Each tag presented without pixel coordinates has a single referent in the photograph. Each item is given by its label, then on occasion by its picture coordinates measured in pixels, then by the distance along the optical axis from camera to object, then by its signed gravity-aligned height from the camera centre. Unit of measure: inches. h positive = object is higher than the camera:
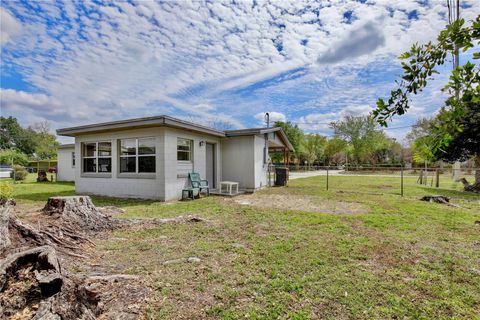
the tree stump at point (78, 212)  179.6 -38.9
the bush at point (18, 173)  665.8 -32.8
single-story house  350.3 +6.1
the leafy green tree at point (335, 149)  1465.3 +57.8
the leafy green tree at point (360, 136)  1354.6 +129.2
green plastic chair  382.3 -34.3
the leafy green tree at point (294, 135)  1398.9 +138.7
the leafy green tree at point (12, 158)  1231.5 +16.1
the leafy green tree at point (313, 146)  1528.1 +81.2
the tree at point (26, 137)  1724.9 +193.0
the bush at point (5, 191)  207.5 -26.0
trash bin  552.7 -37.9
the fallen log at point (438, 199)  328.8 -56.6
